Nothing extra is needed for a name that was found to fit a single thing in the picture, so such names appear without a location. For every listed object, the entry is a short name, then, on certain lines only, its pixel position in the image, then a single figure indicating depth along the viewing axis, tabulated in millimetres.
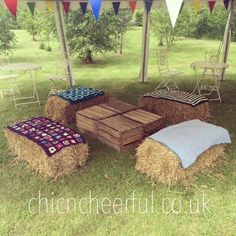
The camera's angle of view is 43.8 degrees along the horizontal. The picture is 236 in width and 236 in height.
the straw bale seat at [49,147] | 3901
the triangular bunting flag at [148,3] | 6019
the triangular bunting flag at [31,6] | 6026
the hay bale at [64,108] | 5723
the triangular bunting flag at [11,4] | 3709
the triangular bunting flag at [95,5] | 3516
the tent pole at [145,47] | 7875
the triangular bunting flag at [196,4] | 6830
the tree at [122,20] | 12984
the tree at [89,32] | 11758
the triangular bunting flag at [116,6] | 7521
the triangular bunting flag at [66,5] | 7258
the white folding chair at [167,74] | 7353
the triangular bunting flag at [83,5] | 7178
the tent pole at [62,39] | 7371
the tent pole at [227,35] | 7504
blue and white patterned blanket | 5746
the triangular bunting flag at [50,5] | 6983
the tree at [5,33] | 12484
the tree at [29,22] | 17534
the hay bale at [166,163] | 3724
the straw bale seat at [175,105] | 5508
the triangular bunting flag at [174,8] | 2979
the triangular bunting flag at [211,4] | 7515
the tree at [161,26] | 15289
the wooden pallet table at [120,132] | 4535
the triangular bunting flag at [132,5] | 6878
